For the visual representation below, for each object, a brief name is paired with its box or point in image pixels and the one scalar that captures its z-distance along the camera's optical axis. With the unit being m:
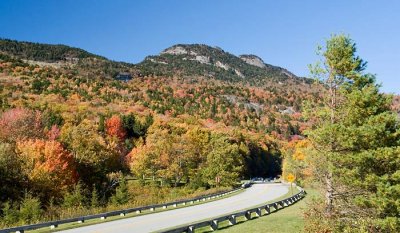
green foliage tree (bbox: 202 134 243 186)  66.00
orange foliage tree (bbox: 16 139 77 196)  44.25
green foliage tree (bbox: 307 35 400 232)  18.50
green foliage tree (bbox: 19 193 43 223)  28.79
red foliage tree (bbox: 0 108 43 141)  58.28
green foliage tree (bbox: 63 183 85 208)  36.88
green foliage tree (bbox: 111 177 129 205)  43.39
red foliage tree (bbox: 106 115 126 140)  98.02
